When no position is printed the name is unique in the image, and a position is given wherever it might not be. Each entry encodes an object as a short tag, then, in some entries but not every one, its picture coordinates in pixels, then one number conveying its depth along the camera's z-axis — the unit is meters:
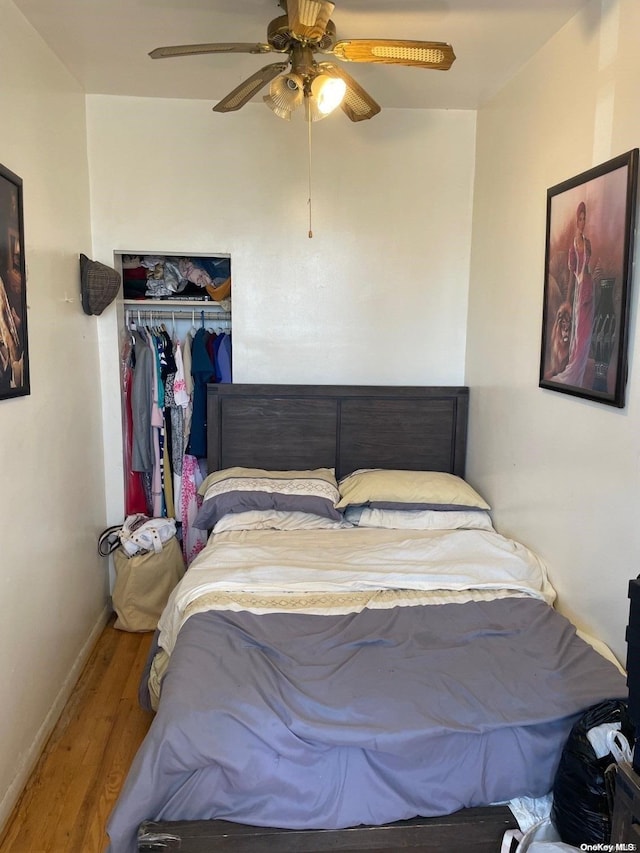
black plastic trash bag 1.31
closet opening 3.23
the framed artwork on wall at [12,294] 1.92
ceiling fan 1.80
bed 1.42
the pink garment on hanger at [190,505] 3.36
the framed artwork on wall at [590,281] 1.80
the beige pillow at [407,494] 2.84
